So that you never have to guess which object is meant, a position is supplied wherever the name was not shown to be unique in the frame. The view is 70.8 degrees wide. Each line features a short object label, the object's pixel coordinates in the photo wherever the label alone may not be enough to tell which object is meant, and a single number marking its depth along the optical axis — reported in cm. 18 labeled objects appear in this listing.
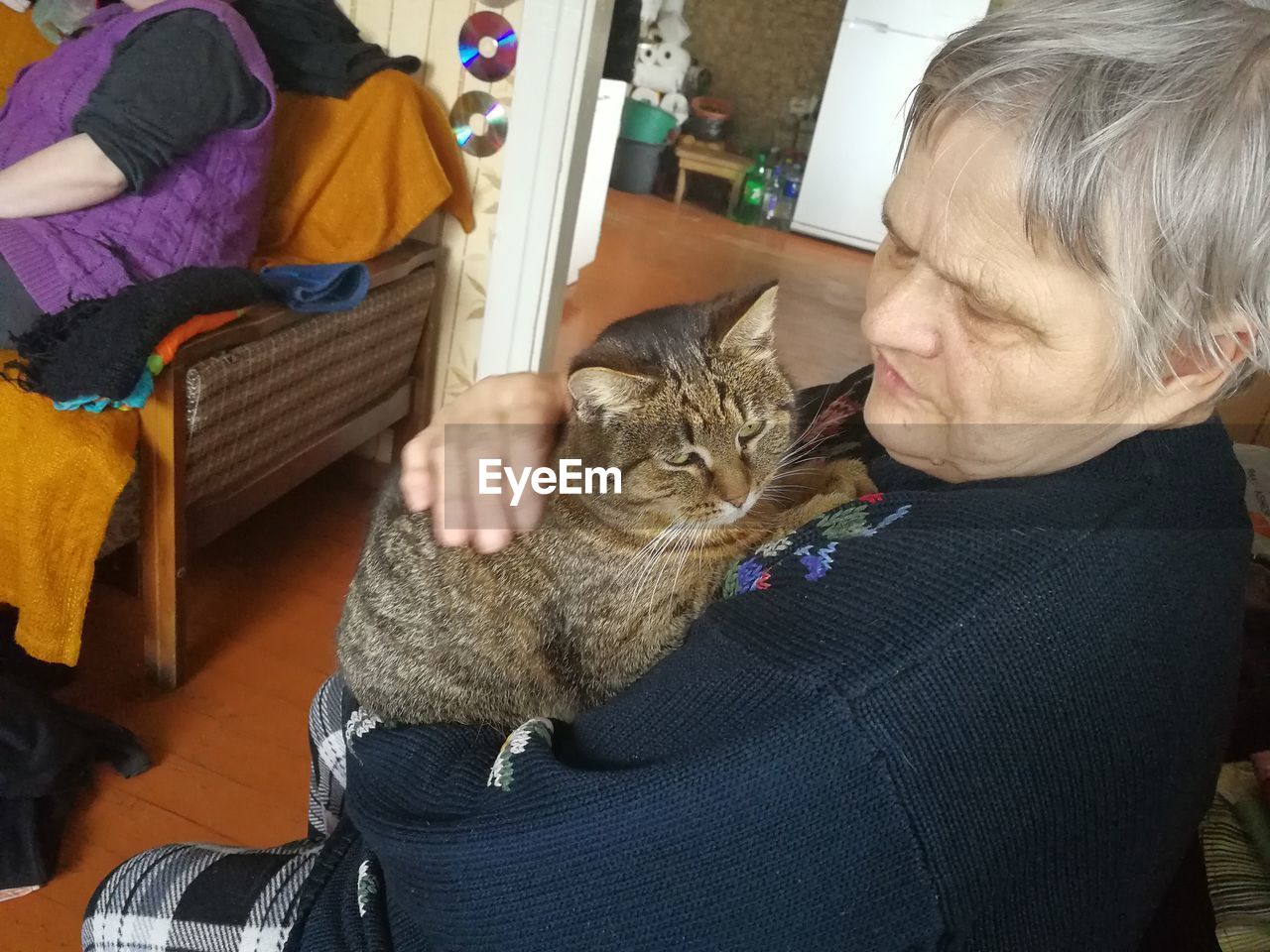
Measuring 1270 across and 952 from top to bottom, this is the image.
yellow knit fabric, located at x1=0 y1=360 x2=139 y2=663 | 143
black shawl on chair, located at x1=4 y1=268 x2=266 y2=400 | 135
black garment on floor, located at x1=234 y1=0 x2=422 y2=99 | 181
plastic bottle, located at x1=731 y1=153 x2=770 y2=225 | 506
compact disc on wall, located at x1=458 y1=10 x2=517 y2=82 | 193
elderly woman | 54
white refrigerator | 438
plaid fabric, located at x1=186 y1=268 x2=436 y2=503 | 161
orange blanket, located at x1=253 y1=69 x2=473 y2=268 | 192
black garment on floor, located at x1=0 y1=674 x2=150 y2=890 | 136
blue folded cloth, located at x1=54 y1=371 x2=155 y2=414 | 142
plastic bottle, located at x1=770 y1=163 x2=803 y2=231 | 508
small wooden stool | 475
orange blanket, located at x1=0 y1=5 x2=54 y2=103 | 190
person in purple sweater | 148
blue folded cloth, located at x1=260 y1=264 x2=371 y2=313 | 173
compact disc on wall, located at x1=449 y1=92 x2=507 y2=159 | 202
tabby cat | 96
